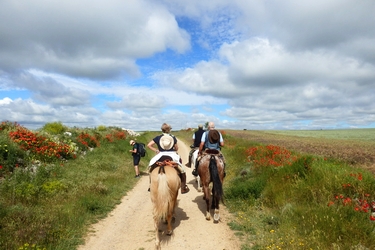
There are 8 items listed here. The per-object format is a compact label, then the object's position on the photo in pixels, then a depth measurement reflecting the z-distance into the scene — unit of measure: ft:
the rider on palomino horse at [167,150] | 22.74
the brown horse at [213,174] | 24.67
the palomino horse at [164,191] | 19.76
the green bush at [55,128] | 67.46
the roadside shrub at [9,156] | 31.60
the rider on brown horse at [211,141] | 27.42
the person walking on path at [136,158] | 43.91
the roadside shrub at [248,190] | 29.27
